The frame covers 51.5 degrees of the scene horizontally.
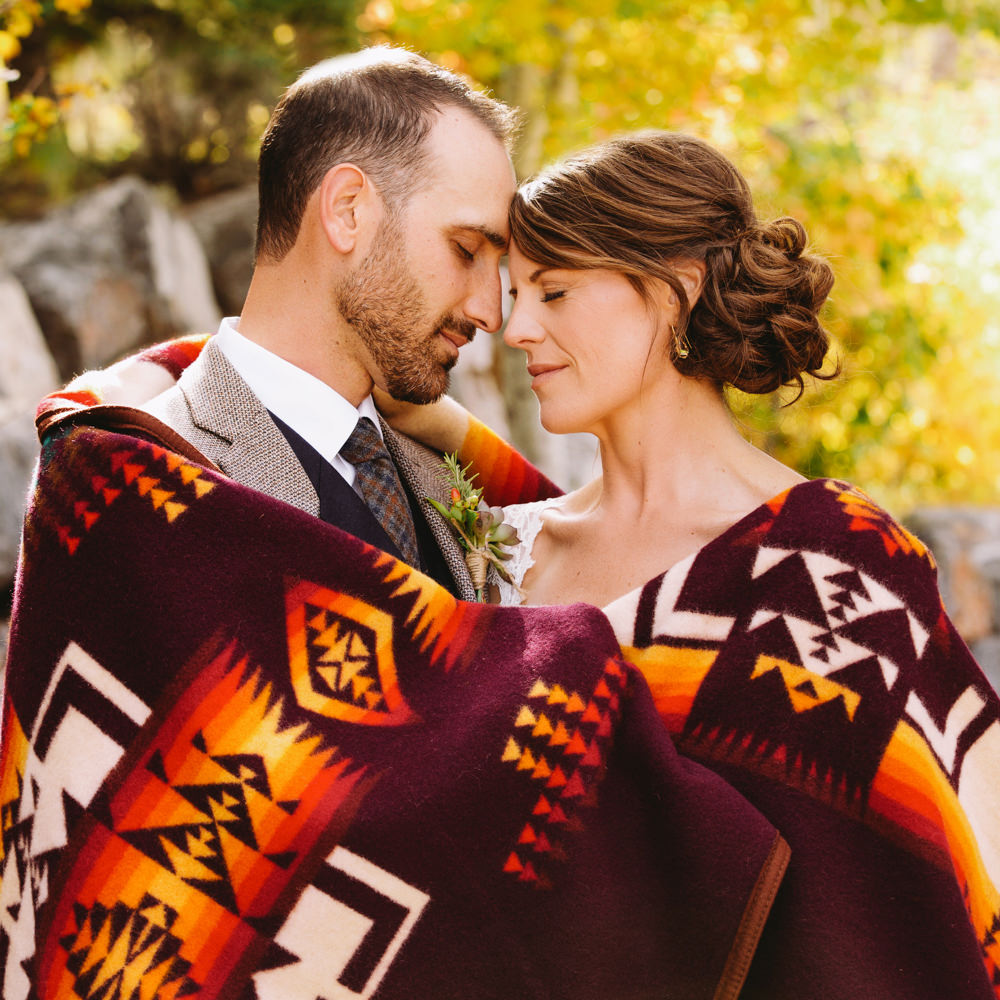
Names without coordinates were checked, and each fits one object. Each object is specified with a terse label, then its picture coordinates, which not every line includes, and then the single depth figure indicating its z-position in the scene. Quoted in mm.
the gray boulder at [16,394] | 3818
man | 2217
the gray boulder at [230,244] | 6844
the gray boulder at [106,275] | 5457
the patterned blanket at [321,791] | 1611
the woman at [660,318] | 2262
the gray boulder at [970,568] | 6852
